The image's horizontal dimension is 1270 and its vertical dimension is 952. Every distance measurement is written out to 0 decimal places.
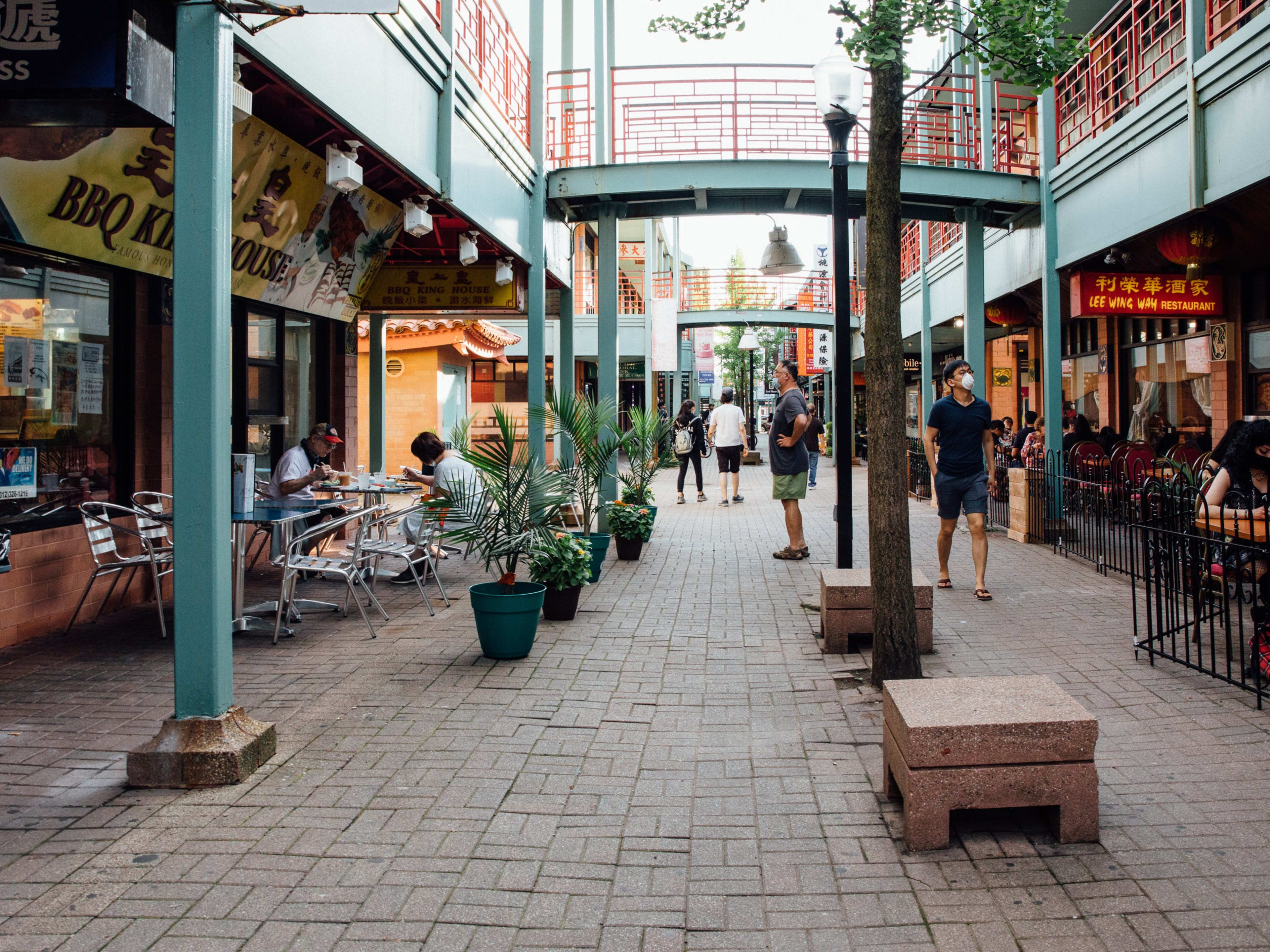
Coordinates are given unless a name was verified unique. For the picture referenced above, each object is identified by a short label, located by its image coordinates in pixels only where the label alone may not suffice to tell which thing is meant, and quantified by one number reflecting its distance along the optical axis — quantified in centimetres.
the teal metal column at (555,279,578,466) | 1323
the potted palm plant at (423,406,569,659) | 615
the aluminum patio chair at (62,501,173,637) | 660
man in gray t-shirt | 995
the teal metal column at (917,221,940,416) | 1730
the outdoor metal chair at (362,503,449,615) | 756
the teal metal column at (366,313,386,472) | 1351
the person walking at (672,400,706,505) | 1780
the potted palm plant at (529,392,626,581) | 880
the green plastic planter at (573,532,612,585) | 931
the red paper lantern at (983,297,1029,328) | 1575
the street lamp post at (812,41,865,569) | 761
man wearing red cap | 771
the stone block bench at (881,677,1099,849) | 342
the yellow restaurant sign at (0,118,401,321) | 597
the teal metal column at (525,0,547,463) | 1120
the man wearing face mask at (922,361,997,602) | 807
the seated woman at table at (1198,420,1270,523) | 604
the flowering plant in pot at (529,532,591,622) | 696
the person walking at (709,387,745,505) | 1568
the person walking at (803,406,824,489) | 1750
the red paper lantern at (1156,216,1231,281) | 958
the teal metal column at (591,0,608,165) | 1206
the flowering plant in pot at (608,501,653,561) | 1042
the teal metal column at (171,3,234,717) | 397
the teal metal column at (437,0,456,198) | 785
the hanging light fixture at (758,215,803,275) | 1139
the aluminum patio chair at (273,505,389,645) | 667
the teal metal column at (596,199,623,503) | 1256
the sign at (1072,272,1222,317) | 1061
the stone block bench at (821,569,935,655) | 641
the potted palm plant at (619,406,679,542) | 1075
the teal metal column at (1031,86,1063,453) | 1168
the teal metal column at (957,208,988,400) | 1266
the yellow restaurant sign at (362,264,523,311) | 1193
